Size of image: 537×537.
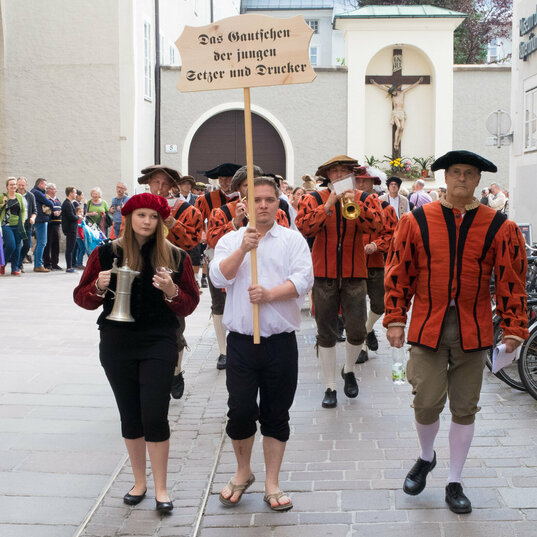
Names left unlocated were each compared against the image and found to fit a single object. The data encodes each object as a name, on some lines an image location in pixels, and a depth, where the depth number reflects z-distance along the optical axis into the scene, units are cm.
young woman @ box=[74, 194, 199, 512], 436
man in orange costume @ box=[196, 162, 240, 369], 775
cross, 2462
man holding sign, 440
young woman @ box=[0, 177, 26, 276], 1599
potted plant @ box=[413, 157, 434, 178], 2439
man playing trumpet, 676
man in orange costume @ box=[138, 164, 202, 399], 634
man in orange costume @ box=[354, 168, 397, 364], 827
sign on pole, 461
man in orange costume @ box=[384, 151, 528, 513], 433
